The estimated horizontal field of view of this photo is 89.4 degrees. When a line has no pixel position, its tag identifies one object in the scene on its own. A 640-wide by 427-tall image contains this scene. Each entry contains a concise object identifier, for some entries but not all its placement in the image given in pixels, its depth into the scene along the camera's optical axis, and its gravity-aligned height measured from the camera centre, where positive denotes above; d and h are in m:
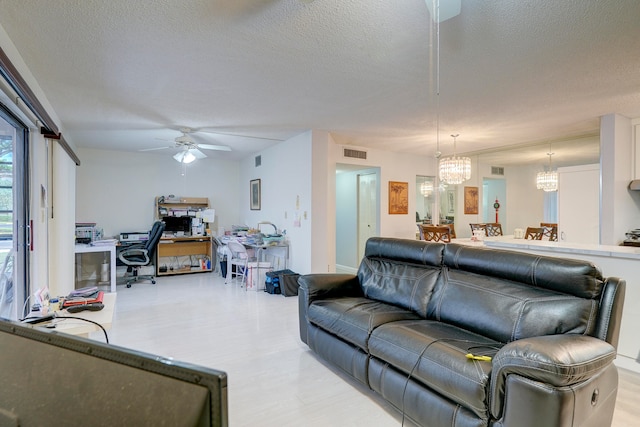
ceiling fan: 4.54 +0.92
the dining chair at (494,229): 5.77 -0.33
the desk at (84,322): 1.62 -0.58
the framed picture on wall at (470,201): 6.63 +0.20
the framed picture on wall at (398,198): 6.07 +0.25
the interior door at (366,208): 6.34 +0.06
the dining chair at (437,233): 4.34 -0.30
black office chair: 5.25 -0.71
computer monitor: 6.30 -0.26
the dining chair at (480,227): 5.69 -0.29
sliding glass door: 2.50 -0.06
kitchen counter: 2.51 -0.32
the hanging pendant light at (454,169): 4.48 +0.58
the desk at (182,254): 6.14 -0.86
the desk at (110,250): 4.67 -0.57
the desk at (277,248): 5.16 -0.63
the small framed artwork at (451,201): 6.72 +0.20
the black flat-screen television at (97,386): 0.43 -0.26
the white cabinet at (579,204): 4.12 +0.09
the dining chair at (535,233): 4.64 -0.33
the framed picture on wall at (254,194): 6.34 +0.33
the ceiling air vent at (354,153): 5.44 +0.99
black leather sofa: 1.35 -0.72
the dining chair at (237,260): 5.18 -0.81
